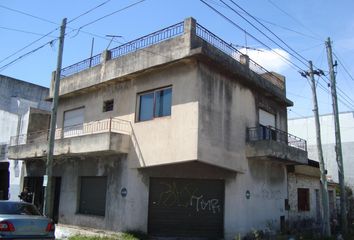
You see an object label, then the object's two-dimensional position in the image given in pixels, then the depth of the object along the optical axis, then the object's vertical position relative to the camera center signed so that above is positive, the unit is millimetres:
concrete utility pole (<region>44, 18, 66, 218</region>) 14523 +2696
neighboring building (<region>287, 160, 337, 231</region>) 21516 +360
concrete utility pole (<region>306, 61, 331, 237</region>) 18125 +839
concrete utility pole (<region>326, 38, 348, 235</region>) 19777 +2550
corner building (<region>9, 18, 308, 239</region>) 15242 +2178
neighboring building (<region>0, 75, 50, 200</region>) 22719 +3644
